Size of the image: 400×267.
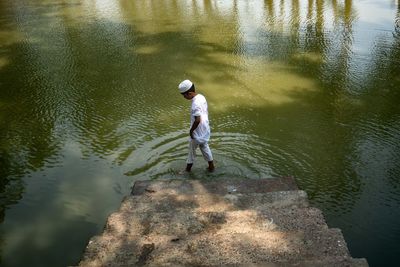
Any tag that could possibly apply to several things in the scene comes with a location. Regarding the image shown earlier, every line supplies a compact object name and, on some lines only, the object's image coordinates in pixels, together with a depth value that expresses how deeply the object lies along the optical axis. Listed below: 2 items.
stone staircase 3.92
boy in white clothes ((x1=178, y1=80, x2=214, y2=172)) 6.20
